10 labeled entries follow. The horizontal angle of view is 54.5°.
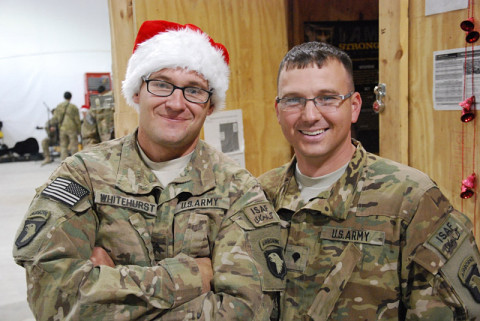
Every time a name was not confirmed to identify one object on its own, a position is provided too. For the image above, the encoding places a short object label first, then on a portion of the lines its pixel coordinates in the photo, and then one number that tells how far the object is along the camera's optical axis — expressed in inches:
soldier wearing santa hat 51.3
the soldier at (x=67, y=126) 395.2
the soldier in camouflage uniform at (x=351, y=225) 52.5
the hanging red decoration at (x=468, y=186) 75.0
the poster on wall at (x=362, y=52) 139.0
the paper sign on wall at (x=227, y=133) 108.9
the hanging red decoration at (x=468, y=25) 72.4
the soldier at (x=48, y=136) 429.1
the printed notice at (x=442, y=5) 74.2
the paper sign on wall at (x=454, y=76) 73.4
